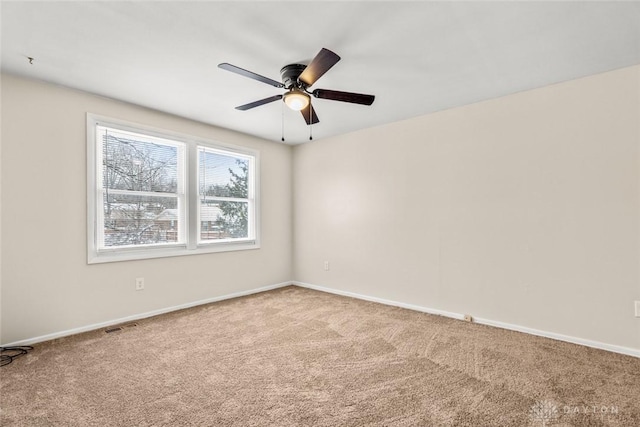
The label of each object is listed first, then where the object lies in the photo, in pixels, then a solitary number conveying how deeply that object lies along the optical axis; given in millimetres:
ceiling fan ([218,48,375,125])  2229
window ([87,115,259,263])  3225
